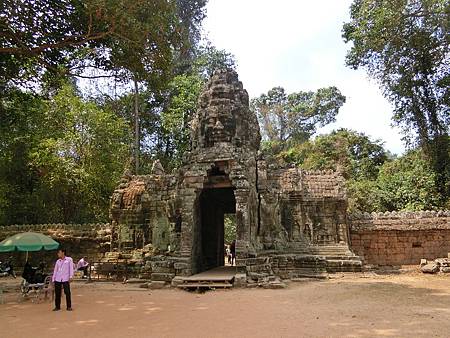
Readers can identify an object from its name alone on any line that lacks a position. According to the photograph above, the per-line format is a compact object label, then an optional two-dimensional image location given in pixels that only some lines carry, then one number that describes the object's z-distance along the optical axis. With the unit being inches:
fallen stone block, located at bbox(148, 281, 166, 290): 451.2
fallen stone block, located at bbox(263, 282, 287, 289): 426.6
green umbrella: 420.2
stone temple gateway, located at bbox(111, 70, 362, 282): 482.9
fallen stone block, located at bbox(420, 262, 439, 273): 549.6
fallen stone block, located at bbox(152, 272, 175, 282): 466.2
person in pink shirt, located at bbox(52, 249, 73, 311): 328.2
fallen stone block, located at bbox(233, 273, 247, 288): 426.9
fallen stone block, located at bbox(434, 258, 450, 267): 550.6
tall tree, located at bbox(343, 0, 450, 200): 724.0
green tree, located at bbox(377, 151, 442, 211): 811.4
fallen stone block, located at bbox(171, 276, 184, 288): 440.5
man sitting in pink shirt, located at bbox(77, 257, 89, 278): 551.5
